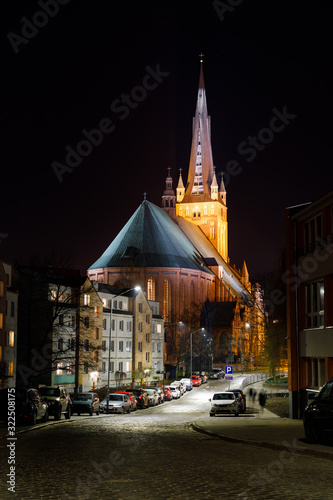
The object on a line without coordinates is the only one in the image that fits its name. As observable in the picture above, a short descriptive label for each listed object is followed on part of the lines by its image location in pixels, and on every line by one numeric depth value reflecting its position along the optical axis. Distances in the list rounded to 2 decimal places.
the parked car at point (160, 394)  50.83
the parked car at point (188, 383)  69.12
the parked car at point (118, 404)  39.44
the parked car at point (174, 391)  57.62
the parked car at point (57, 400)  31.31
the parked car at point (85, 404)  37.00
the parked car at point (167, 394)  55.19
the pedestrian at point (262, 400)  40.59
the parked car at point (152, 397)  48.20
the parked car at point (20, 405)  25.17
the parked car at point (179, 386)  59.67
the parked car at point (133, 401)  42.19
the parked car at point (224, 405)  33.56
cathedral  112.38
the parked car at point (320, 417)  16.95
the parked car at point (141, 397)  45.12
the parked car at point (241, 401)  36.16
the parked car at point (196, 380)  75.38
